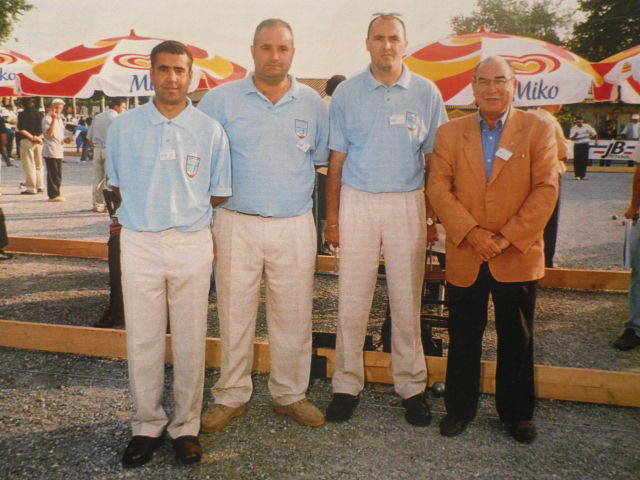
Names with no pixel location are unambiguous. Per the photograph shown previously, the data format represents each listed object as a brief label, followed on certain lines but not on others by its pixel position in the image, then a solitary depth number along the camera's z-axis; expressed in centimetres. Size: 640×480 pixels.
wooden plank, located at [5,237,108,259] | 732
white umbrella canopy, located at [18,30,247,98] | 601
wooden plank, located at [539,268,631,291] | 620
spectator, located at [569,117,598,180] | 1767
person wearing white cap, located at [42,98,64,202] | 1162
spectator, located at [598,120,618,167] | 2302
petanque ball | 380
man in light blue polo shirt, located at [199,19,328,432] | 320
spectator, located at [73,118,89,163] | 2216
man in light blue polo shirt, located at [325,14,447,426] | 334
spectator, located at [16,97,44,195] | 1270
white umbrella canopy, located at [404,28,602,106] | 519
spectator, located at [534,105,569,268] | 568
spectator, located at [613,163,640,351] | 462
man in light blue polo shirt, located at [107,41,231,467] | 286
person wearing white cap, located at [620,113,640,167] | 2180
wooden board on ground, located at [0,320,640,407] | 364
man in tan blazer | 306
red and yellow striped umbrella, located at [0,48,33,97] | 945
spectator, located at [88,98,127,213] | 1024
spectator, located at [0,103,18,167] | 1908
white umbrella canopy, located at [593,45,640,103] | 557
